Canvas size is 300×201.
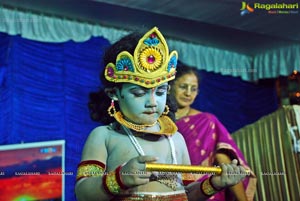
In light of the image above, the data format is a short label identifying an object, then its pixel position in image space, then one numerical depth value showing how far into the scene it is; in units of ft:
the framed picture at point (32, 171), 5.31
